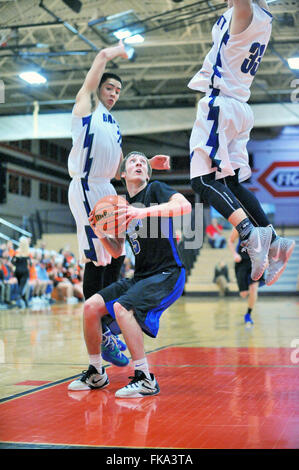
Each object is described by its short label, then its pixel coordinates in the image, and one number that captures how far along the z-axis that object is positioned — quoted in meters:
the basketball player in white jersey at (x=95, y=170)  4.44
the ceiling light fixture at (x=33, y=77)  15.83
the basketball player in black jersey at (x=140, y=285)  3.80
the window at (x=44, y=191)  29.02
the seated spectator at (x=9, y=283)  14.64
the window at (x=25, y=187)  27.09
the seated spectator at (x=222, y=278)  20.02
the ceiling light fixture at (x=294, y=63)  15.62
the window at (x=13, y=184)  25.75
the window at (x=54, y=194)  30.17
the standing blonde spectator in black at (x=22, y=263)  14.37
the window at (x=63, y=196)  31.52
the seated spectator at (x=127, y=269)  18.64
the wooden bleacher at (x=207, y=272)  20.83
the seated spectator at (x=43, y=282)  16.48
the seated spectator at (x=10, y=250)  15.74
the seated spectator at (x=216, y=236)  22.09
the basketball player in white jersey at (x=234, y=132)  3.52
